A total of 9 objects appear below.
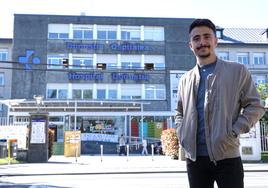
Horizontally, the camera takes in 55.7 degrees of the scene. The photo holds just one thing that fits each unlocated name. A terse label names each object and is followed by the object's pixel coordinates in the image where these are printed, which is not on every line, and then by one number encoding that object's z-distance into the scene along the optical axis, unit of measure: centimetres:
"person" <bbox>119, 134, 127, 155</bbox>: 1971
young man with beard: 189
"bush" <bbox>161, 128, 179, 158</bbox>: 1499
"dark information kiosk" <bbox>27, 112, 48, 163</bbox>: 1404
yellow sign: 1743
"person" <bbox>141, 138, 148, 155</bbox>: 2020
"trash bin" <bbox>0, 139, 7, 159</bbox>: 1509
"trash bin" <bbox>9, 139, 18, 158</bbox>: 1452
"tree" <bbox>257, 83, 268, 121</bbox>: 2451
